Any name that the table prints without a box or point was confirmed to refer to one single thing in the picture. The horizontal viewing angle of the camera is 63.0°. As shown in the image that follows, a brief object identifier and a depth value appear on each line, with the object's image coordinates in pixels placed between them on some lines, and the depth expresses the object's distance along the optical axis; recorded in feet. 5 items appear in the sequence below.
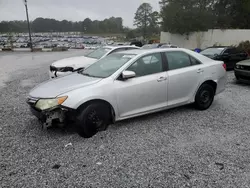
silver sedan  10.57
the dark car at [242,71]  22.01
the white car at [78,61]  21.98
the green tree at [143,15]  212.43
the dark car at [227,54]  30.97
